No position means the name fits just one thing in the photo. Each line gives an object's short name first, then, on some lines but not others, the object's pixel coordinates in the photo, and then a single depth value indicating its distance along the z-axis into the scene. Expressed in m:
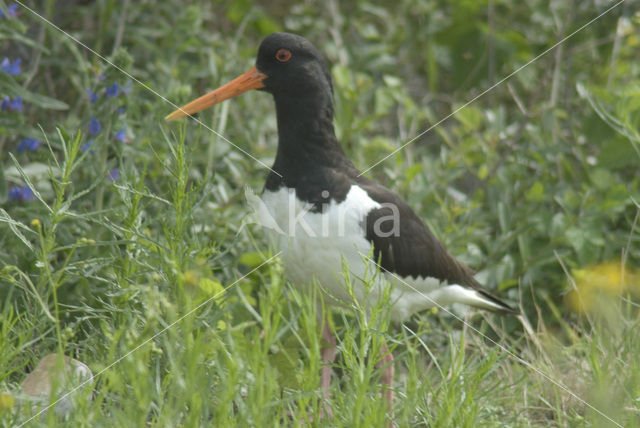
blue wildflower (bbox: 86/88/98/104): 5.96
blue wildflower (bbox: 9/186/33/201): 5.98
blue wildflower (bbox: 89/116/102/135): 5.80
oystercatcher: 5.24
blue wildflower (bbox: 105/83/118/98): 5.75
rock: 3.75
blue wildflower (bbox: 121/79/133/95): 5.77
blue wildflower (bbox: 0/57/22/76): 5.94
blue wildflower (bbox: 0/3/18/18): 5.91
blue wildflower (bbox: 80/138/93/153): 5.71
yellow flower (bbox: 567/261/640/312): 6.14
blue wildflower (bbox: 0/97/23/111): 5.90
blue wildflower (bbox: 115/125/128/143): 5.85
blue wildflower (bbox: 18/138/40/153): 6.17
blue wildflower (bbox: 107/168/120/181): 5.96
